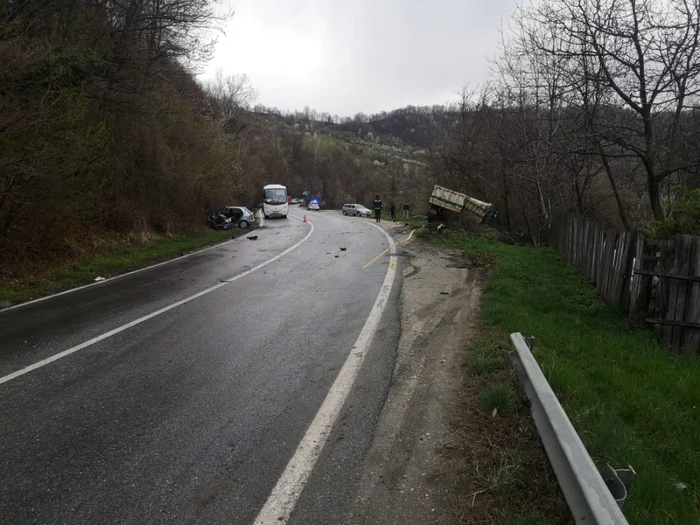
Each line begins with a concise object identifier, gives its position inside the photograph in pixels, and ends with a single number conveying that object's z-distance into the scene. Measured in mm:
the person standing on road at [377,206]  30984
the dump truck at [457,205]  22438
